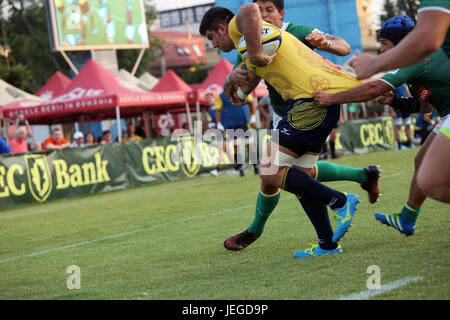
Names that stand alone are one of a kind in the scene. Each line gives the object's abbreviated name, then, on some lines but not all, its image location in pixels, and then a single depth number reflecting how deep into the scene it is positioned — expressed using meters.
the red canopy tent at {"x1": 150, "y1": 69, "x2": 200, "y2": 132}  23.72
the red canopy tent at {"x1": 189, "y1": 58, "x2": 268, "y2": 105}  23.81
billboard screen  24.73
